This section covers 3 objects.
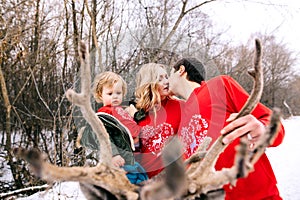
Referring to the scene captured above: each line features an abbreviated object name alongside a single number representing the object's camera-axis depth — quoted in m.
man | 1.54
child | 1.63
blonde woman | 1.84
